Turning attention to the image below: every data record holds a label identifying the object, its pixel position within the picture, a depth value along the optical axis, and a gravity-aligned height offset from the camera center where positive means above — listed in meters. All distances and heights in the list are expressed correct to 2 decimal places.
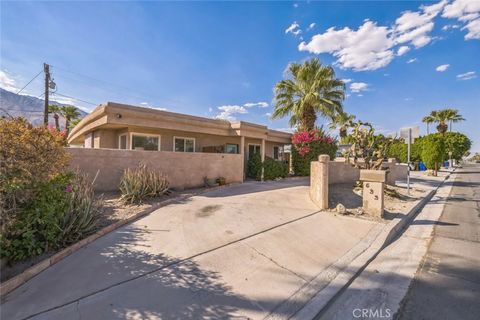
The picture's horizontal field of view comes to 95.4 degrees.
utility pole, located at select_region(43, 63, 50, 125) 17.42 +6.42
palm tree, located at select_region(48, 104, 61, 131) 27.92 +6.67
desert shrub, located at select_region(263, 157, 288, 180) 12.48 -0.42
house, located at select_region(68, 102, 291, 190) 7.44 +1.09
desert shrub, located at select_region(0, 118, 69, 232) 3.07 -0.03
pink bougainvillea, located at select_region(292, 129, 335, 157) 13.77 +1.48
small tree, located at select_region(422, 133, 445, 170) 20.20 +1.15
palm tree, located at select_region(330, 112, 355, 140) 14.44 +2.98
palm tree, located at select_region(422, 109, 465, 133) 33.47 +7.19
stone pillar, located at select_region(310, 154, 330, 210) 6.57 -0.61
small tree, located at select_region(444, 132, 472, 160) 34.77 +3.50
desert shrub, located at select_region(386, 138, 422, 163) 29.56 +1.73
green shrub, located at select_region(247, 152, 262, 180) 12.37 -0.29
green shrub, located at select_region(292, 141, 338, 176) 13.95 +0.41
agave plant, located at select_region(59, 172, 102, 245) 3.84 -1.06
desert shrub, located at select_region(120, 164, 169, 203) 6.43 -0.75
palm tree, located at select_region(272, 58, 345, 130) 14.20 +4.71
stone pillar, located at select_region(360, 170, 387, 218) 6.01 -0.79
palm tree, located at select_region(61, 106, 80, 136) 29.48 +6.50
